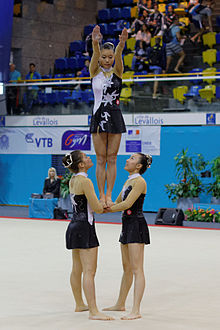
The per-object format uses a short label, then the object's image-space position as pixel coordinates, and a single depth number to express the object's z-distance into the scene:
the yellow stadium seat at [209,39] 19.06
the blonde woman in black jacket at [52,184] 16.80
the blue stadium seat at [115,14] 22.53
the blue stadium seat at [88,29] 22.73
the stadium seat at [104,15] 23.31
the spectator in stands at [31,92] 18.47
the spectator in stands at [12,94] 18.81
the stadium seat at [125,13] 22.17
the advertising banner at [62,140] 17.68
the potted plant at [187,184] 16.69
